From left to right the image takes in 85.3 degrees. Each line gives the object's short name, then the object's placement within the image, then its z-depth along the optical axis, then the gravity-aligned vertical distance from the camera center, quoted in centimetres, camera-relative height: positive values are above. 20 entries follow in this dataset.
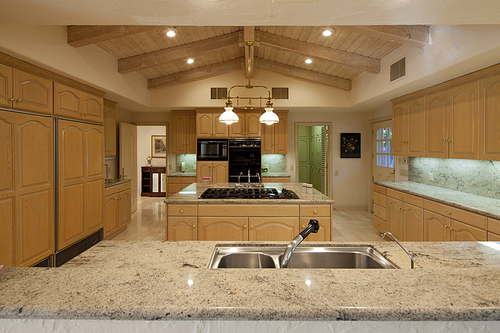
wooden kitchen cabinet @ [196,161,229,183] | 579 -14
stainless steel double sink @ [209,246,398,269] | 148 -52
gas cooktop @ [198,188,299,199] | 317 -39
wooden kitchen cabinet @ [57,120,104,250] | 318 -23
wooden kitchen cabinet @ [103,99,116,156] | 474 +63
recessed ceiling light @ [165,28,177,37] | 357 +174
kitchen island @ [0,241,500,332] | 69 -37
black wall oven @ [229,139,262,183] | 579 +11
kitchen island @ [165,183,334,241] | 303 -63
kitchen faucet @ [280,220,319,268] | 121 -35
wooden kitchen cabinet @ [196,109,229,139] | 575 +77
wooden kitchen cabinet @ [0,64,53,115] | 242 +70
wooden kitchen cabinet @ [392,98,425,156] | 389 +52
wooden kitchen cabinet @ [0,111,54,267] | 244 -26
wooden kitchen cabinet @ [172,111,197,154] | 621 +72
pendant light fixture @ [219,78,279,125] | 321 +55
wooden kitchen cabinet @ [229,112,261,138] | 578 +79
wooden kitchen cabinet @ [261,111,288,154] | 610 +56
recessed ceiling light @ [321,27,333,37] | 356 +174
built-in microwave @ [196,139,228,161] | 578 +26
